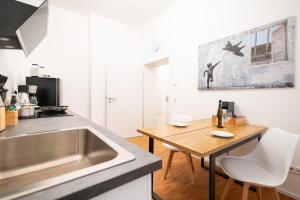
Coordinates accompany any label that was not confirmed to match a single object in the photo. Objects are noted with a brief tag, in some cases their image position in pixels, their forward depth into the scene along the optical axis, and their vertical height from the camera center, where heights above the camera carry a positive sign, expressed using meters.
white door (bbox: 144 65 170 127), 4.16 +0.04
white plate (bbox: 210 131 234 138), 1.45 -0.34
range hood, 0.80 +0.44
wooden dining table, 1.19 -0.37
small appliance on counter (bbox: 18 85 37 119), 1.39 -0.14
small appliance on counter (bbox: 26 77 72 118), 2.75 +0.13
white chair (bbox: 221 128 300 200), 1.21 -0.60
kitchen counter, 0.40 -0.25
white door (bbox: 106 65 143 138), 3.66 -0.04
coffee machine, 2.14 +0.05
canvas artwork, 1.71 +0.52
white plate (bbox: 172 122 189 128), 1.83 -0.32
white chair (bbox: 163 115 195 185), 1.89 -0.65
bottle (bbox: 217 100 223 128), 1.84 -0.24
